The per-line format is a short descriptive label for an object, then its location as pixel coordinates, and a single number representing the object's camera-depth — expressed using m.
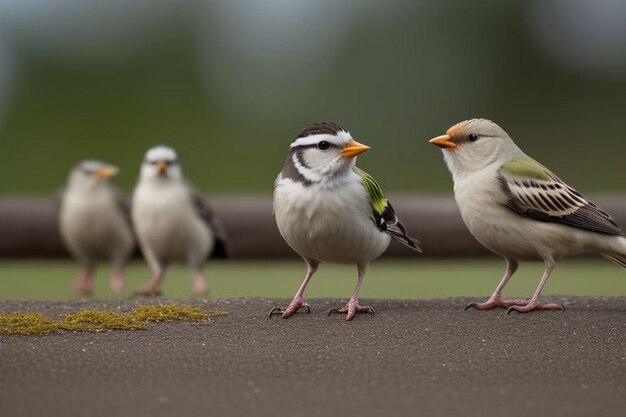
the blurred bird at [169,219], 15.59
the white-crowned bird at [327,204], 9.02
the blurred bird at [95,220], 16.80
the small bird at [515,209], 9.65
